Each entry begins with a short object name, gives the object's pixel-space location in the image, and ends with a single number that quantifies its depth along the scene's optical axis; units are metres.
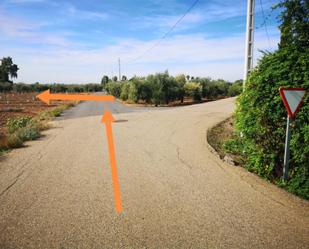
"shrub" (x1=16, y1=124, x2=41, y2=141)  8.52
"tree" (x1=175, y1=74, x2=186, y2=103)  35.85
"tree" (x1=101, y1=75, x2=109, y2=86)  126.78
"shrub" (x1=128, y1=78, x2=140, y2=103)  34.19
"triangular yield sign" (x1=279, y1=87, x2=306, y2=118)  3.89
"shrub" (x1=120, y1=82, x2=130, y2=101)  40.25
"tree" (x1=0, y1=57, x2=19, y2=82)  100.09
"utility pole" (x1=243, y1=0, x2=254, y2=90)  7.32
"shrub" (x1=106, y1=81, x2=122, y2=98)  50.31
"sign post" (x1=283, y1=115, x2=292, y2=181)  4.03
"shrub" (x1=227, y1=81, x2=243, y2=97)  54.71
